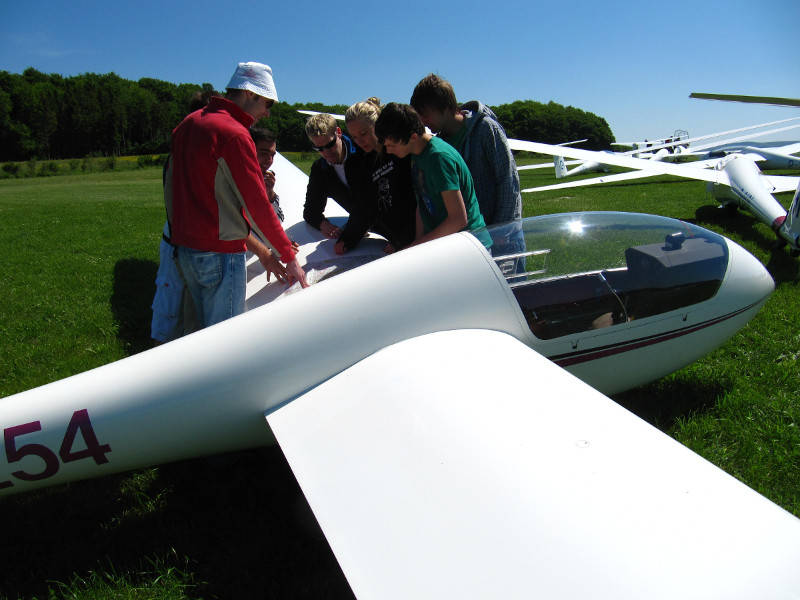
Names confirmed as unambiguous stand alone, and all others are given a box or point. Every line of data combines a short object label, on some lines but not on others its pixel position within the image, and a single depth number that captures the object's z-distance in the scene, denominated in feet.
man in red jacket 9.05
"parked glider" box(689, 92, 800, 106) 25.53
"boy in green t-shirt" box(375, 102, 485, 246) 9.68
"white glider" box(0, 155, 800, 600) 5.01
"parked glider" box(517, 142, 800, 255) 23.88
